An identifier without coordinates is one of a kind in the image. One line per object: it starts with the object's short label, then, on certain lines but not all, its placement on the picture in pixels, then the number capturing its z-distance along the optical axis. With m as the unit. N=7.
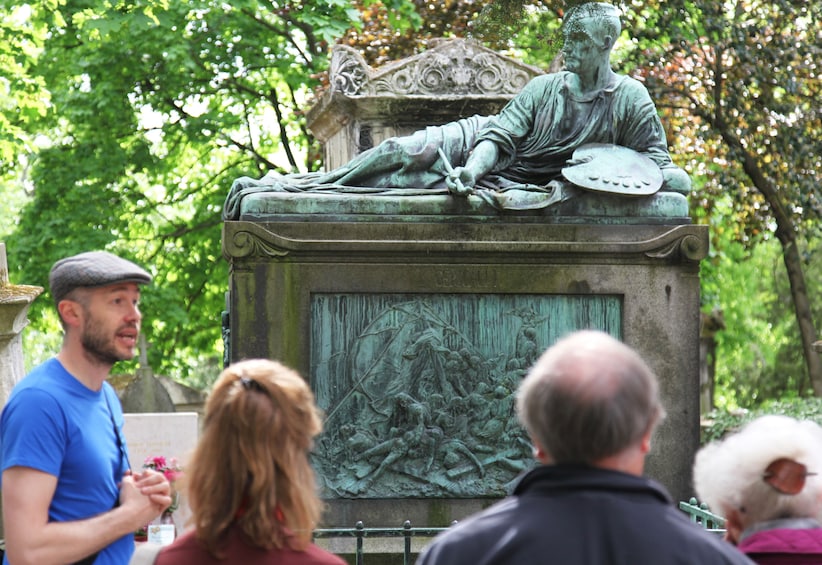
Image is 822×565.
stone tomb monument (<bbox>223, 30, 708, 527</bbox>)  12.29
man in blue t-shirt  5.80
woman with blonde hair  5.01
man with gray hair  4.55
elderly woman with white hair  5.32
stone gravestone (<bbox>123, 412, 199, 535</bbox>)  15.05
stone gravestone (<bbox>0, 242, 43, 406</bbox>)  17.64
